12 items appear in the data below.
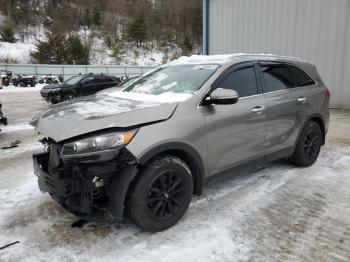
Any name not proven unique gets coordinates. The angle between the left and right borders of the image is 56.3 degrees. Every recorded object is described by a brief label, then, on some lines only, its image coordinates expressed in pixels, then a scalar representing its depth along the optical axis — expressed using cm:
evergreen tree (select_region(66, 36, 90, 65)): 4306
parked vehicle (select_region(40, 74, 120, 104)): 1474
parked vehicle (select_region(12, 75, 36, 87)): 2739
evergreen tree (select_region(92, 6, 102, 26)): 5969
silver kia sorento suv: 281
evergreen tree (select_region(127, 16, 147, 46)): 5631
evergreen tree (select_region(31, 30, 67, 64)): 4134
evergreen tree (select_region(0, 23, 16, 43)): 4609
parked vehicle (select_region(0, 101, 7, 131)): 823
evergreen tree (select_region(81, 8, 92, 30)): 5991
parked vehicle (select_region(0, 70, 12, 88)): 2653
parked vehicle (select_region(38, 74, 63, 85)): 2991
